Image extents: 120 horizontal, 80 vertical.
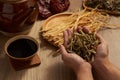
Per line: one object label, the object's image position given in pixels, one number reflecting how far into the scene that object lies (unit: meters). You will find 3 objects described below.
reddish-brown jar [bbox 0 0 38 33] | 0.87
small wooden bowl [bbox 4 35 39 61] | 0.81
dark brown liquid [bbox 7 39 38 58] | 0.84
